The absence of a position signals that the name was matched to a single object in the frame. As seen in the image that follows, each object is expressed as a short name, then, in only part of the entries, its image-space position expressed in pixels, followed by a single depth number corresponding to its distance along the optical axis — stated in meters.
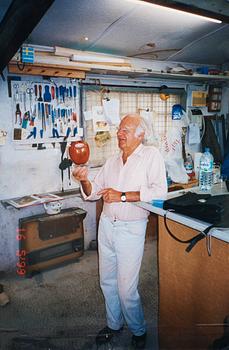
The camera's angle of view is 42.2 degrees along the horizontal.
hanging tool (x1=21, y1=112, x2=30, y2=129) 3.32
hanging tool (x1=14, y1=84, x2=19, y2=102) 3.21
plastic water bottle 2.44
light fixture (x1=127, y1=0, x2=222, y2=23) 1.86
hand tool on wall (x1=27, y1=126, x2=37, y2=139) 3.38
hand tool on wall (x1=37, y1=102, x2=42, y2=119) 3.39
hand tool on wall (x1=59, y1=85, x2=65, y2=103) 3.50
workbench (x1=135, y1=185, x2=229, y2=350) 1.72
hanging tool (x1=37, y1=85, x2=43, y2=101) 3.36
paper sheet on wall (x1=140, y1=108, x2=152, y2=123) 4.17
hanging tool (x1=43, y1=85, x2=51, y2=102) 3.41
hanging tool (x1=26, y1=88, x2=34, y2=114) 3.29
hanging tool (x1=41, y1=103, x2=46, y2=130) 3.42
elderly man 2.09
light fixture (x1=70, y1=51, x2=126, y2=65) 3.13
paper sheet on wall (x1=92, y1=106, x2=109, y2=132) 3.77
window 3.78
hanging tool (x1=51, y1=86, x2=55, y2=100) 3.45
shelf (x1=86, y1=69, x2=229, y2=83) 3.45
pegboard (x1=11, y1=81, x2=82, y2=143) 3.27
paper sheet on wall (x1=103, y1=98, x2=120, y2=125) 3.83
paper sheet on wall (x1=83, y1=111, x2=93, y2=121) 3.71
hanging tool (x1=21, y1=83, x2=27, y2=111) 3.25
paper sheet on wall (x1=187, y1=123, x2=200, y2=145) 4.64
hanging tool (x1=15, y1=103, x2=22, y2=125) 3.26
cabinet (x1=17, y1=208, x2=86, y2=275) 3.29
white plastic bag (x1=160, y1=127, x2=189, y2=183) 4.38
